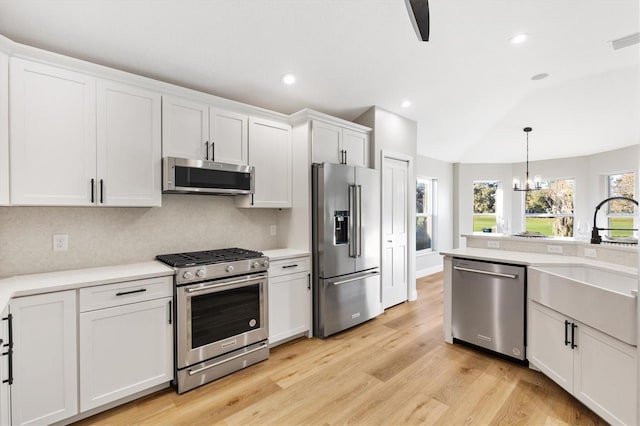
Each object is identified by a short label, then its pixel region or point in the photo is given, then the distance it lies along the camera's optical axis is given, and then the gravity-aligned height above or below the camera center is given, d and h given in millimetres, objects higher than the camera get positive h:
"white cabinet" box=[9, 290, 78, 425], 1784 -882
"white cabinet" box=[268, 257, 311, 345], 3018 -884
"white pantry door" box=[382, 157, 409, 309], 4180 -275
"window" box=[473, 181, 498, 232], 7059 +147
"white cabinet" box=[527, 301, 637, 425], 1761 -992
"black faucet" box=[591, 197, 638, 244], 2617 -218
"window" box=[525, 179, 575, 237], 6559 +72
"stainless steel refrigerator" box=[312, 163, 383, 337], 3307 -392
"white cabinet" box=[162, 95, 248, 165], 2639 +727
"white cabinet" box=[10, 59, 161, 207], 2014 +518
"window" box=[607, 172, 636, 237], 5547 +132
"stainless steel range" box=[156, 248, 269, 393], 2365 -840
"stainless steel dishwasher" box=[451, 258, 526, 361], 2645 -855
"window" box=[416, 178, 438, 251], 6188 -50
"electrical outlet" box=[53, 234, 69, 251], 2357 -231
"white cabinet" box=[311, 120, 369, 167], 3443 +797
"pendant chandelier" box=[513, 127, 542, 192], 5095 +537
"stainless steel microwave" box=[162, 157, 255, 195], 2561 +305
